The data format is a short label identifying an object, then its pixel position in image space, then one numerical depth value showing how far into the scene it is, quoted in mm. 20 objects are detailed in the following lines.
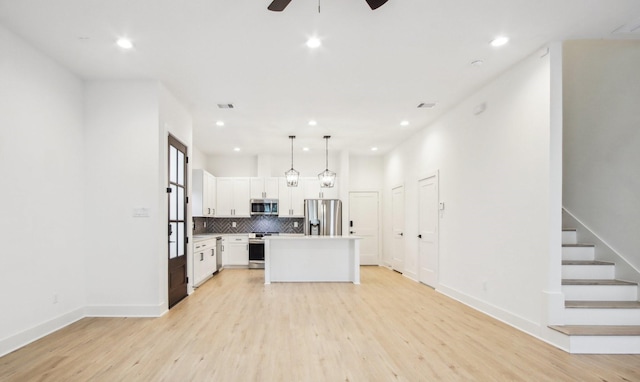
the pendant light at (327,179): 6953
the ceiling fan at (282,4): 2459
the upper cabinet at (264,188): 8984
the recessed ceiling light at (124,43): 3453
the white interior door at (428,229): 6059
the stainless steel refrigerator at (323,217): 8773
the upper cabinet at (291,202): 8992
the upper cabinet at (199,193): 7922
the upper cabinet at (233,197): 8953
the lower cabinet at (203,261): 6106
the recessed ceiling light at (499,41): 3402
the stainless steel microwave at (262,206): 8969
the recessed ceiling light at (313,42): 3449
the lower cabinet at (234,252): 8602
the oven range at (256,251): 8469
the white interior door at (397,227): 7918
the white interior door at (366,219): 9375
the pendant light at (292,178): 6991
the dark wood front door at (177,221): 4887
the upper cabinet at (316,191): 9023
